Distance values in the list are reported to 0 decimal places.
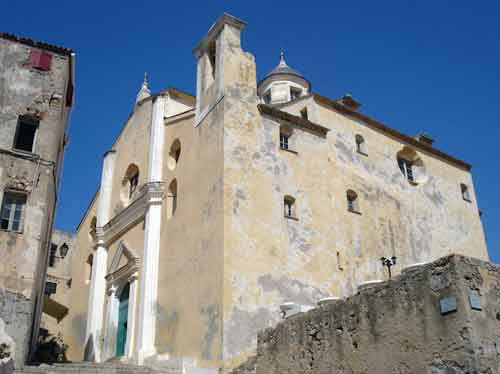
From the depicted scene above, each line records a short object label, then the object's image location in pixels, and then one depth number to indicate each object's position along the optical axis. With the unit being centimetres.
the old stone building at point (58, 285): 3050
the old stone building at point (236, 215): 1912
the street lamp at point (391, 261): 2295
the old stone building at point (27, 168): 1747
